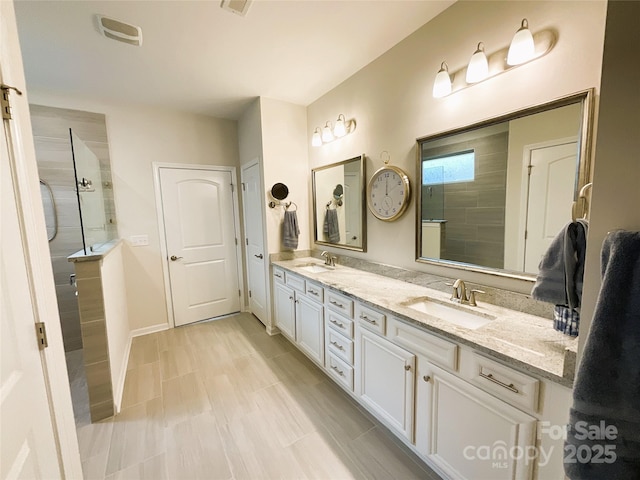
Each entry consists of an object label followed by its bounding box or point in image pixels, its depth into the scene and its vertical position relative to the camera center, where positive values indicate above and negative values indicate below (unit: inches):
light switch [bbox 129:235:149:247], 119.8 -9.9
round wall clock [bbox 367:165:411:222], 77.8 +5.7
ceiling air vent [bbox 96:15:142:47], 65.7 +48.6
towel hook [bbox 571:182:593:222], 43.2 +0.4
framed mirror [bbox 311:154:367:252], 95.3 +3.2
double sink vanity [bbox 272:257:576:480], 37.8 -29.9
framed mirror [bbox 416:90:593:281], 48.4 +4.9
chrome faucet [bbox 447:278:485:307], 60.6 -19.7
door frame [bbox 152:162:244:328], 122.3 +3.1
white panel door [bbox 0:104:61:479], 28.1 -17.4
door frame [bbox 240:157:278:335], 114.0 -22.9
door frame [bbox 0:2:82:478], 34.8 -3.4
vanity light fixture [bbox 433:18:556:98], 49.4 +30.3
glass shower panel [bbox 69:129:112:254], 77.5 +8.0
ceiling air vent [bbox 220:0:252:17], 60.3 +48.3
